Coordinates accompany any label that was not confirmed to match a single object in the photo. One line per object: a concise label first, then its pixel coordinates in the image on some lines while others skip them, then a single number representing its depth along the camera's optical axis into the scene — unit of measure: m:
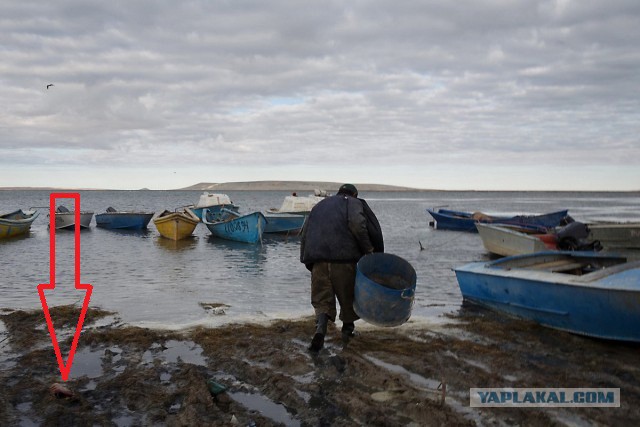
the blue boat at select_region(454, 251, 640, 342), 7.26
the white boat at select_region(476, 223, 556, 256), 17.41
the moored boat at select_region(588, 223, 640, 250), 16.11
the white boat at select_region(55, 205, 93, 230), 35.38
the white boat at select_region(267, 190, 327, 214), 35.41
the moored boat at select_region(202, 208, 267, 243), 26.50
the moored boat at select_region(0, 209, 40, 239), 28.12
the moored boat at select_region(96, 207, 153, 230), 36.31
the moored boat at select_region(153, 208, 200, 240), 28.45
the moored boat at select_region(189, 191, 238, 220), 38.25
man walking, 6.81
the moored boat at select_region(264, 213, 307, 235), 30.97
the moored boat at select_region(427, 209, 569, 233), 29.10
